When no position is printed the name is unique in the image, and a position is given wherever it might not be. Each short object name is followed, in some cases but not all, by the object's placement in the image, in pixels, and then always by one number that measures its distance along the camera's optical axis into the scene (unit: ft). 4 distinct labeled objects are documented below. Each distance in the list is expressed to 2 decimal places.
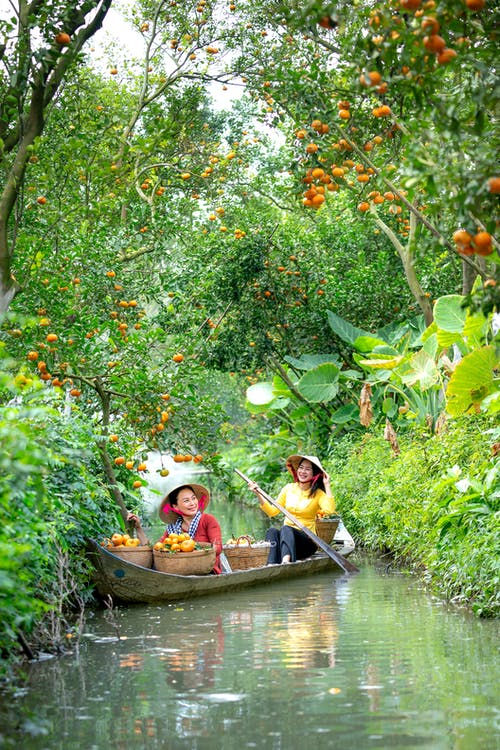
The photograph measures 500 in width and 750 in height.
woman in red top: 32.45
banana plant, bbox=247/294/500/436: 35.58
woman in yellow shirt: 37.86
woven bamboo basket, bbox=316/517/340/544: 39.09
